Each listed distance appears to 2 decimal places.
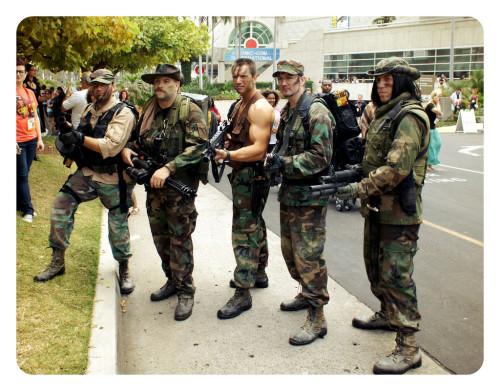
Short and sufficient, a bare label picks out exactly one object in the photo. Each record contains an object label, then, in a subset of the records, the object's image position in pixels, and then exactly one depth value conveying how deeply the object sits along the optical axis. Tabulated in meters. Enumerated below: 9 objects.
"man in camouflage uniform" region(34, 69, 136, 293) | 4.05
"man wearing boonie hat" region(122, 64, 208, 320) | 3.89
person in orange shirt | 5.56
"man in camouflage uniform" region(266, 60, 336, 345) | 3.48
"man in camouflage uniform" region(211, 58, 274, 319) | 3.86
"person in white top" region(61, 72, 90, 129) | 6.21
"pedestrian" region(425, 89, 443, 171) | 10.52
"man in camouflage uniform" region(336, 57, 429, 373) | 3.07
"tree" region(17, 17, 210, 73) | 5.03
